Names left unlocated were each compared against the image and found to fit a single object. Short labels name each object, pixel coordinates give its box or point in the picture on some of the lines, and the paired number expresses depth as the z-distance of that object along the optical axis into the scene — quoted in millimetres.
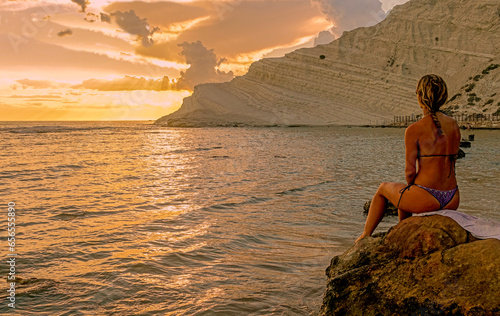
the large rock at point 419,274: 3510
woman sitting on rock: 4379
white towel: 3867
